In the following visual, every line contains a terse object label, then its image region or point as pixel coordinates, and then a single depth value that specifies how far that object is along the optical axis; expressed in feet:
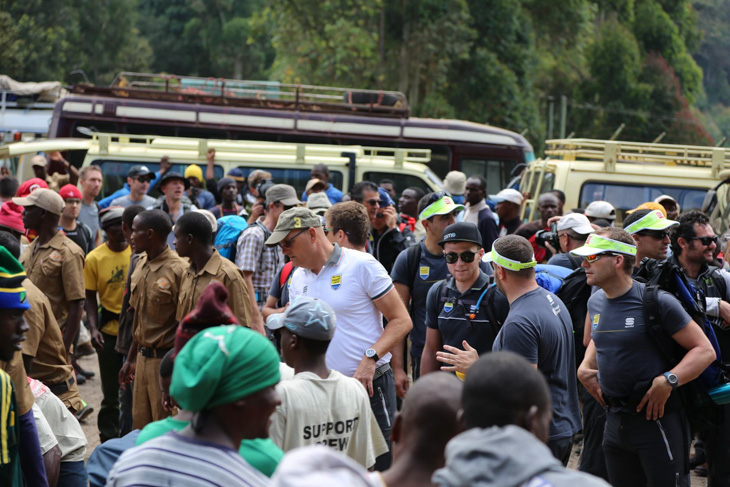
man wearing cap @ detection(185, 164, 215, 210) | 36.29
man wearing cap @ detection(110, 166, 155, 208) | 32.45
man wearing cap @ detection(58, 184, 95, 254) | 27.17
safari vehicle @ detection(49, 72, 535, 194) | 51.57
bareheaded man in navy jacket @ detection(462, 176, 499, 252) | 31.64
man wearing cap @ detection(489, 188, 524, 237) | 33.37
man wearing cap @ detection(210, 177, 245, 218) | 33.94
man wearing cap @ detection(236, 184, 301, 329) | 24.49
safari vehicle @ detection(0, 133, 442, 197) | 41.11
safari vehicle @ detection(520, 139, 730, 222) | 36.81
